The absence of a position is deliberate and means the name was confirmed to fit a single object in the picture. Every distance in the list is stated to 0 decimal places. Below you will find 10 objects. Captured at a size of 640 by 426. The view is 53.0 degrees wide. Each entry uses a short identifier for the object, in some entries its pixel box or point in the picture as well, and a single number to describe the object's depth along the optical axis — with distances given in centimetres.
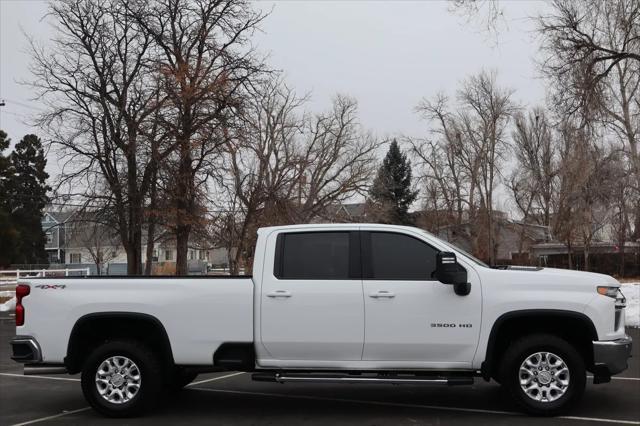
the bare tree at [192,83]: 2192
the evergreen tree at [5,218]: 4838
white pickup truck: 652
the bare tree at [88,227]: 2300
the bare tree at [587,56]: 1906
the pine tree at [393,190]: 4938
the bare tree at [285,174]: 2759
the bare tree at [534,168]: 5953
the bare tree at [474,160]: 5803
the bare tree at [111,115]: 2202
